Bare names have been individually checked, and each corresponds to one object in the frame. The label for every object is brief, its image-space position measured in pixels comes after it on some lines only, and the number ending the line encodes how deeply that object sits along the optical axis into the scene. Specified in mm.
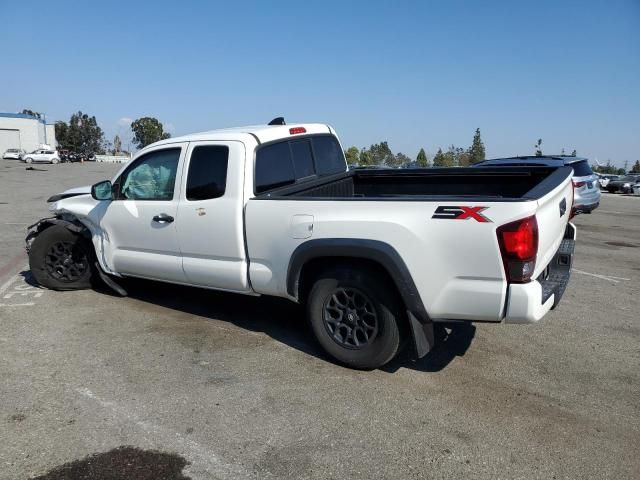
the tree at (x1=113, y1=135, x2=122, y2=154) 131912
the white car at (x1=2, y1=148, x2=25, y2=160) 63622
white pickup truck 3281
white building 77938
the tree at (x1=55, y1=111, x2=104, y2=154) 105312
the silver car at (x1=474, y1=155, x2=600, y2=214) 11133
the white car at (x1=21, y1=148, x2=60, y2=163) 54225
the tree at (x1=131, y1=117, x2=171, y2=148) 117200
